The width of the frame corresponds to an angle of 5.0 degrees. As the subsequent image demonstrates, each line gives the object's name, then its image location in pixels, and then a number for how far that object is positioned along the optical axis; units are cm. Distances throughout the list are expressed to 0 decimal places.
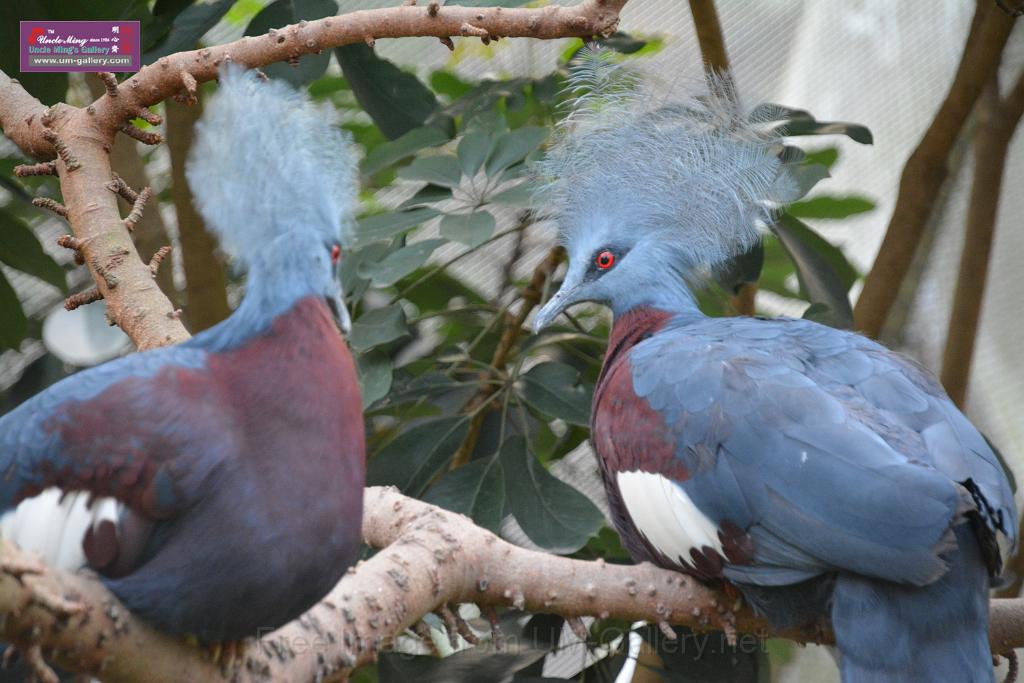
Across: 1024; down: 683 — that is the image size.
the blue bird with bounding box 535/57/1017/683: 941
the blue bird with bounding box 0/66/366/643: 909
